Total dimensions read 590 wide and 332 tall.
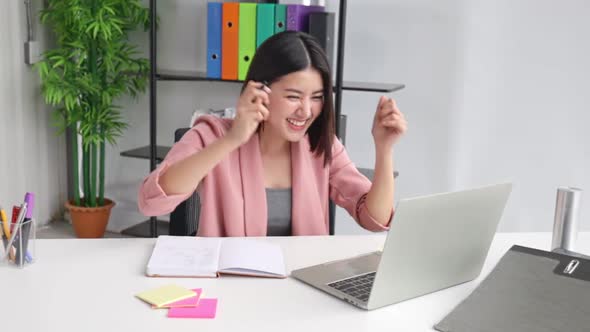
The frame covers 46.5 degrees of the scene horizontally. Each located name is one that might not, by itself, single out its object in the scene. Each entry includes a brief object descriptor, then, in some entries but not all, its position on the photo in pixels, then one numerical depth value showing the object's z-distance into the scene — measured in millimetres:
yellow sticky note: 1173
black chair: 1806
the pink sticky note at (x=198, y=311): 1132
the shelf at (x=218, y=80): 2929
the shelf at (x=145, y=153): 3277
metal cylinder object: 1459
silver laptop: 1159
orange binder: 2953
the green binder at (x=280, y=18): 2904
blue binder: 2984
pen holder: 1327
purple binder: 2873
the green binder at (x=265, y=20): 2906
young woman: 1587
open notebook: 1314
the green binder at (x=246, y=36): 2936
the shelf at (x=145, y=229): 3504
